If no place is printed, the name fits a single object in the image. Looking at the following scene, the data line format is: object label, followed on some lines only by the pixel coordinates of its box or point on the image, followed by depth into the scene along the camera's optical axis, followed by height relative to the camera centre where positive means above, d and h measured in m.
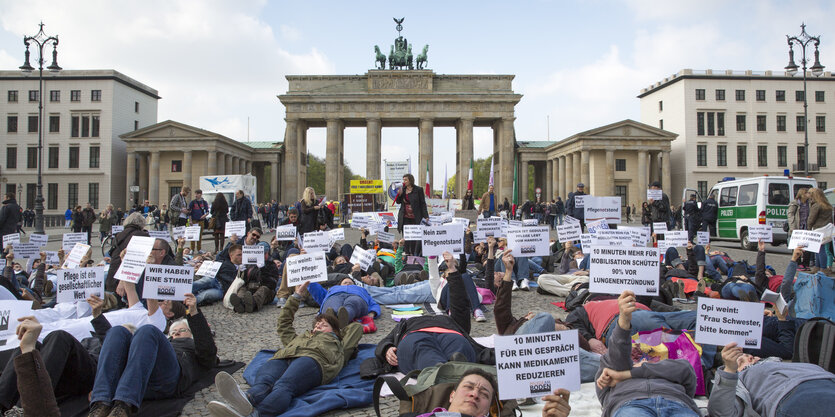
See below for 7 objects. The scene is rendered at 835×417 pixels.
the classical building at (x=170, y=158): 52.62 +6.33
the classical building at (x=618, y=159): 52.19 +6.15
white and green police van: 17.09 +0.55
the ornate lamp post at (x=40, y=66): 23.64 +7.03
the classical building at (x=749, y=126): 56.72 +10.07
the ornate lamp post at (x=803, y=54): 22.91 +7.17
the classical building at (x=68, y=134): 55.56 +9.08
